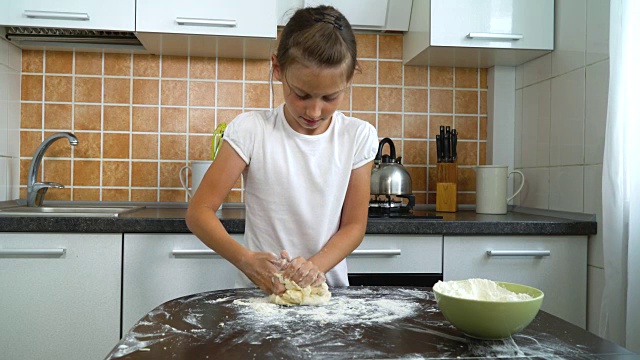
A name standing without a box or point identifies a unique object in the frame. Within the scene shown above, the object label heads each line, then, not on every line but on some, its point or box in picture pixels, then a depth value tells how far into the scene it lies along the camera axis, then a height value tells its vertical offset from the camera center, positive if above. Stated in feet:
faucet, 7.22 -0.07
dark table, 2.55 -0.76
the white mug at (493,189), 7.54 -0.13
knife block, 7.71 -0.13
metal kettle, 6.97 -0.03
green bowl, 2.66 -0.62
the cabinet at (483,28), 7.08 +1.83
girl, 4.25 -0.03
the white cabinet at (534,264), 6.25 -0.90
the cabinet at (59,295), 5.74 -1.22
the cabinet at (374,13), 7.56 +2.13
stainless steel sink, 6.05 -0.46
